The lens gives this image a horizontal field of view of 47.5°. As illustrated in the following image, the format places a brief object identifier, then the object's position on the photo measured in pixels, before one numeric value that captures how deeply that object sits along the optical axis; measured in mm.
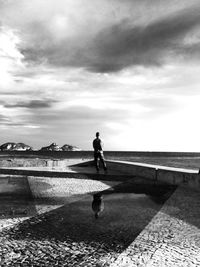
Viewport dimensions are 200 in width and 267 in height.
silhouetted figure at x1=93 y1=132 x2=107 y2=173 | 11022
